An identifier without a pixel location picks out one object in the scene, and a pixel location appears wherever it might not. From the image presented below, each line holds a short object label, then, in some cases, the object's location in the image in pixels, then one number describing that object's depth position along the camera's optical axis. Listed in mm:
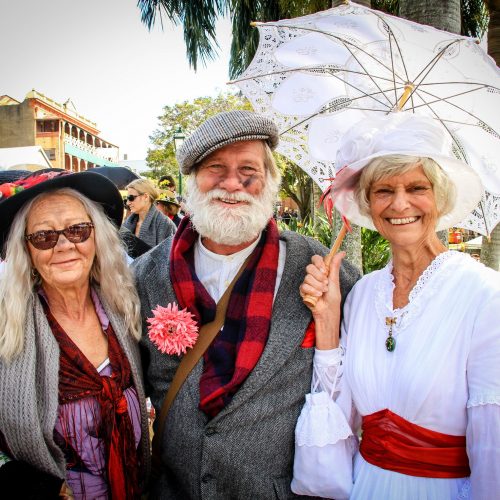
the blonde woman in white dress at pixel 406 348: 1396
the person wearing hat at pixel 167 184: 8031
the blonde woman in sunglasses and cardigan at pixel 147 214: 5828
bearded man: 1736
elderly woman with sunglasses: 1680
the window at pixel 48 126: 35969
